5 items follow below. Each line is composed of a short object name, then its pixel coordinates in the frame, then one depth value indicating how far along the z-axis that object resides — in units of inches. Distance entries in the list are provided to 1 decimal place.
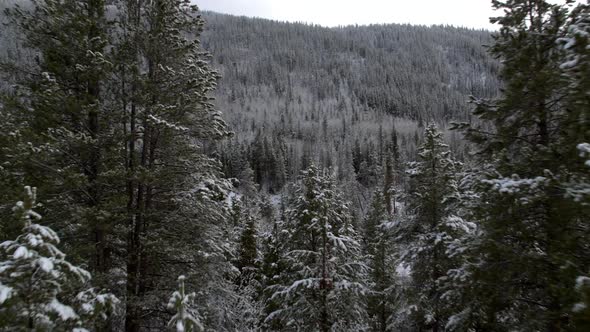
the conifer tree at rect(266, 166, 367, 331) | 517.0
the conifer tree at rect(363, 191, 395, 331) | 866.8
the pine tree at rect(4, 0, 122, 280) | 288.5
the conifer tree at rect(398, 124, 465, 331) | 509.7
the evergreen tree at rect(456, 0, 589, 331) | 216.2
